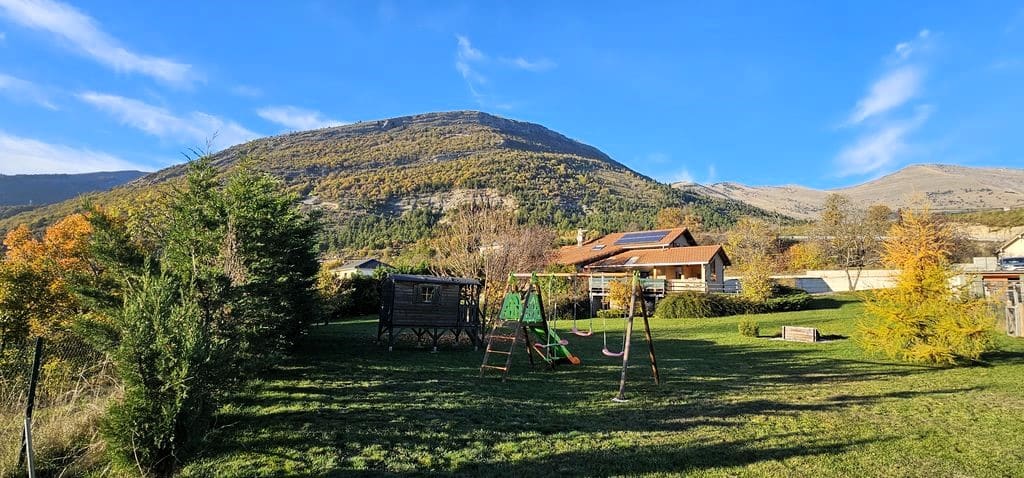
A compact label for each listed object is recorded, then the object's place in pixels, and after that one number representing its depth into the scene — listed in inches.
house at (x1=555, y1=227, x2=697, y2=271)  1483.8
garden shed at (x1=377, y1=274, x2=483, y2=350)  579.2
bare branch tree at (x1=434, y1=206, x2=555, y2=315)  956.0
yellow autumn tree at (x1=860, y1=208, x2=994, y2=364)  425.7
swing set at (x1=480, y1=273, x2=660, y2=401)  386.9
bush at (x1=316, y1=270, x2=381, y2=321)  1117.5
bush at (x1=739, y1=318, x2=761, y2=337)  697.0
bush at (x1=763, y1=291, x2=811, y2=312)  1083.9
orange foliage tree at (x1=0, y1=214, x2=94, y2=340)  333.7
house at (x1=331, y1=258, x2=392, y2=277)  1776.6
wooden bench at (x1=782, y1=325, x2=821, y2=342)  625.9
